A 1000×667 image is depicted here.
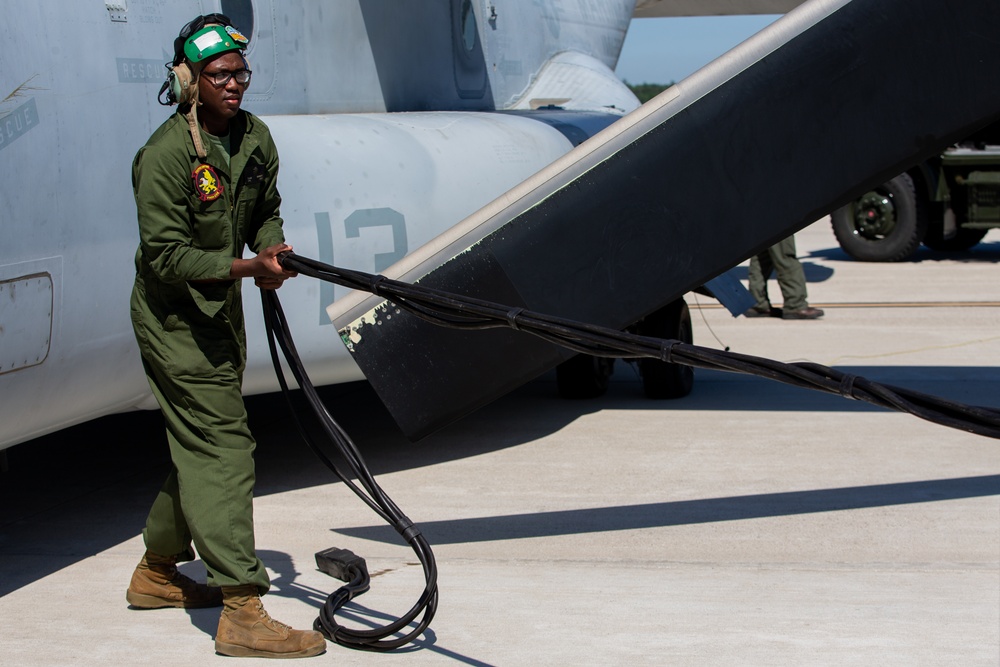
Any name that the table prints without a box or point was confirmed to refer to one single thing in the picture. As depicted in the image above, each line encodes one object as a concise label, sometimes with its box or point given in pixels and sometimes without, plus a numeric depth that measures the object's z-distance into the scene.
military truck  14.70
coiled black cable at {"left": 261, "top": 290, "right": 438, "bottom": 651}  3.93
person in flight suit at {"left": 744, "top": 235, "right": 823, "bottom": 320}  11.36
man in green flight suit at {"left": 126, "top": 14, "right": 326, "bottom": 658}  3.95
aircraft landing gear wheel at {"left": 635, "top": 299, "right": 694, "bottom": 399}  8.05
